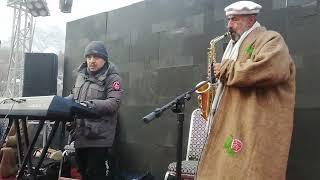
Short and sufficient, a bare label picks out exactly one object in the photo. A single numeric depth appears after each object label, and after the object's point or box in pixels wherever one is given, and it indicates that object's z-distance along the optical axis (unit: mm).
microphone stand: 2389
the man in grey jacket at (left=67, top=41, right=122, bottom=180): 2938
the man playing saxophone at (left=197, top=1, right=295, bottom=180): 2152
